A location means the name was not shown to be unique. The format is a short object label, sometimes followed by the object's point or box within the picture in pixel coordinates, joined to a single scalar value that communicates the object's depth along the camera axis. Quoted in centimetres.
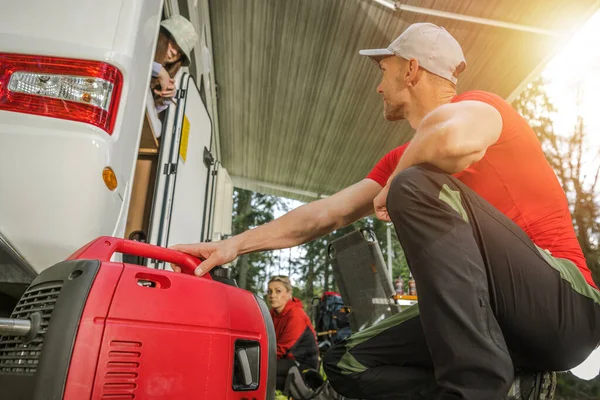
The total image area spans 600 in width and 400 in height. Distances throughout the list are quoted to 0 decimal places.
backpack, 649
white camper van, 110
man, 87
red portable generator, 75
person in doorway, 221
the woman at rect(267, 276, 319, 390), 404
